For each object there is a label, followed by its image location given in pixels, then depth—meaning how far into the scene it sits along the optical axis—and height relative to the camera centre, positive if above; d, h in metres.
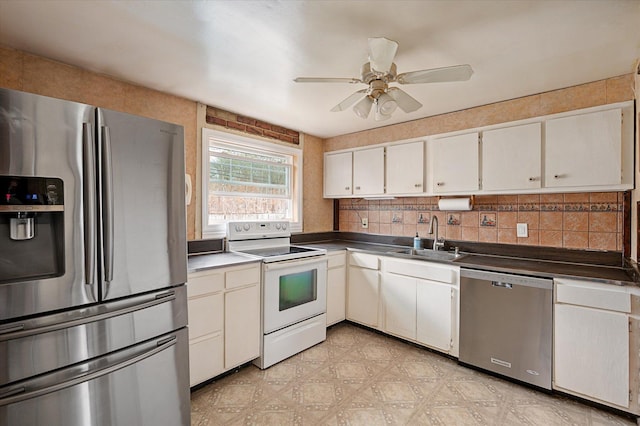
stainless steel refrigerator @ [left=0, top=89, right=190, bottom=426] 1.22 -0.26
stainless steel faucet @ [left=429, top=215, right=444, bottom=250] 3.11 -0.31
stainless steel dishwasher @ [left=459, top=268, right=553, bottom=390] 2.12 -0.87
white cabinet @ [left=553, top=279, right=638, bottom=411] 1.87 -0.87
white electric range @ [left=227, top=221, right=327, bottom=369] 2.50 -0.72
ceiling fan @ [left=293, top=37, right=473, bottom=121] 1.57 +0.74
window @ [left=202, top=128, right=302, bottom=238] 2.90 +0.32
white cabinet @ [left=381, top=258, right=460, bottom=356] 2.56 -0.85
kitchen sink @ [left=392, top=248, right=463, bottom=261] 2.95 -0.45
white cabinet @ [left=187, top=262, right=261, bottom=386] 2.09 -0.82
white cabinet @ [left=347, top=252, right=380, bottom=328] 3.08 -0.85
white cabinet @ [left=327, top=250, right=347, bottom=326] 3.14 -0.83
